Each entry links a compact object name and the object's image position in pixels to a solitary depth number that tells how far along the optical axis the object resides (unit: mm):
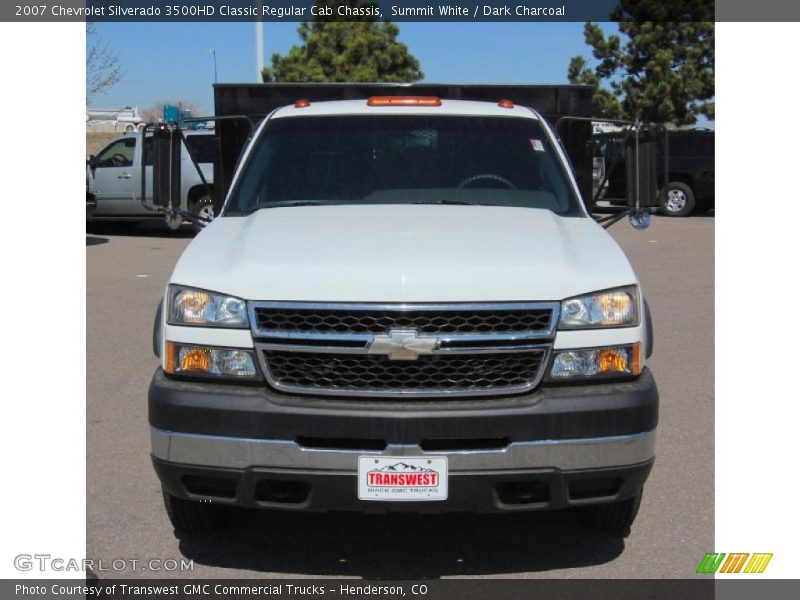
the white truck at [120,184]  18453
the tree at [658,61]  30969
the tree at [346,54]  29078
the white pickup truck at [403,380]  4035
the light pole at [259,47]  26938
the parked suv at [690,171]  23219
